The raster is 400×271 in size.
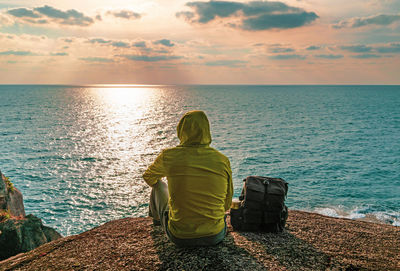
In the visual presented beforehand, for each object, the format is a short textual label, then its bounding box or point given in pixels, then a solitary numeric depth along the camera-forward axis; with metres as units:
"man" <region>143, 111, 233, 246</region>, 4.45
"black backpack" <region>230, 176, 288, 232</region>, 6.13
